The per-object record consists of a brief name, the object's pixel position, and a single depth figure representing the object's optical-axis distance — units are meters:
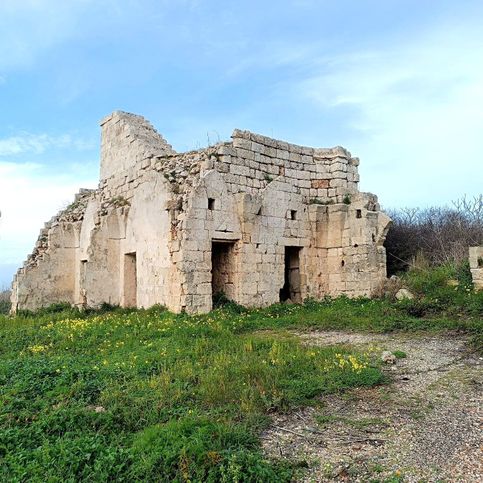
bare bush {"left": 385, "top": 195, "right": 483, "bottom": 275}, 15.05
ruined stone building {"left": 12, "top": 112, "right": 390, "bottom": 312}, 12.43
